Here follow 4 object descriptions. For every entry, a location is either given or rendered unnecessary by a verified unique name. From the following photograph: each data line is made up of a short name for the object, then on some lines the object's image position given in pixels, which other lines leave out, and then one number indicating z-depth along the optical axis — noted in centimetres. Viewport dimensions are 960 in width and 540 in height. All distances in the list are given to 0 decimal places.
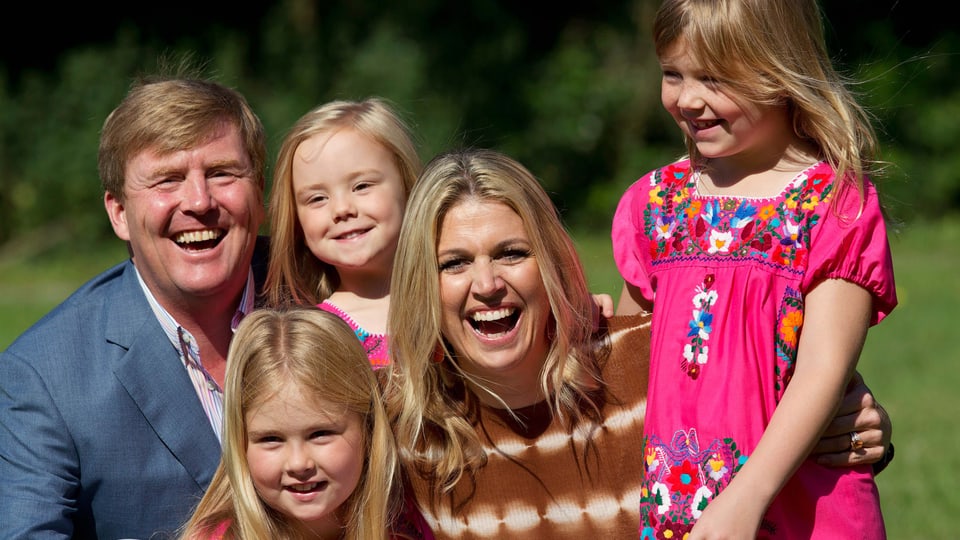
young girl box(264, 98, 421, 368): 770
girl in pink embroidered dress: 604
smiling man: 716
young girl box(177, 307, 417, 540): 641
